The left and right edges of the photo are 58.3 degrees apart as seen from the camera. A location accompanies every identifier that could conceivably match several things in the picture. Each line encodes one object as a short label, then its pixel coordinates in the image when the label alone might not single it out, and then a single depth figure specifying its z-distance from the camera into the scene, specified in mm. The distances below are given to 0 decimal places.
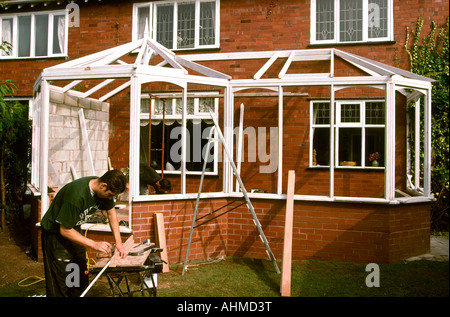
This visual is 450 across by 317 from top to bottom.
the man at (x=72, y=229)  3902
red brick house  6617
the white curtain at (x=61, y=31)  10852
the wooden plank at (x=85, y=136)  8758
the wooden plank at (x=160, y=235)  6180
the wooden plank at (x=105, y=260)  4066
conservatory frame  6309
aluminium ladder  6156
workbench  4020
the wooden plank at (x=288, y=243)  5426
